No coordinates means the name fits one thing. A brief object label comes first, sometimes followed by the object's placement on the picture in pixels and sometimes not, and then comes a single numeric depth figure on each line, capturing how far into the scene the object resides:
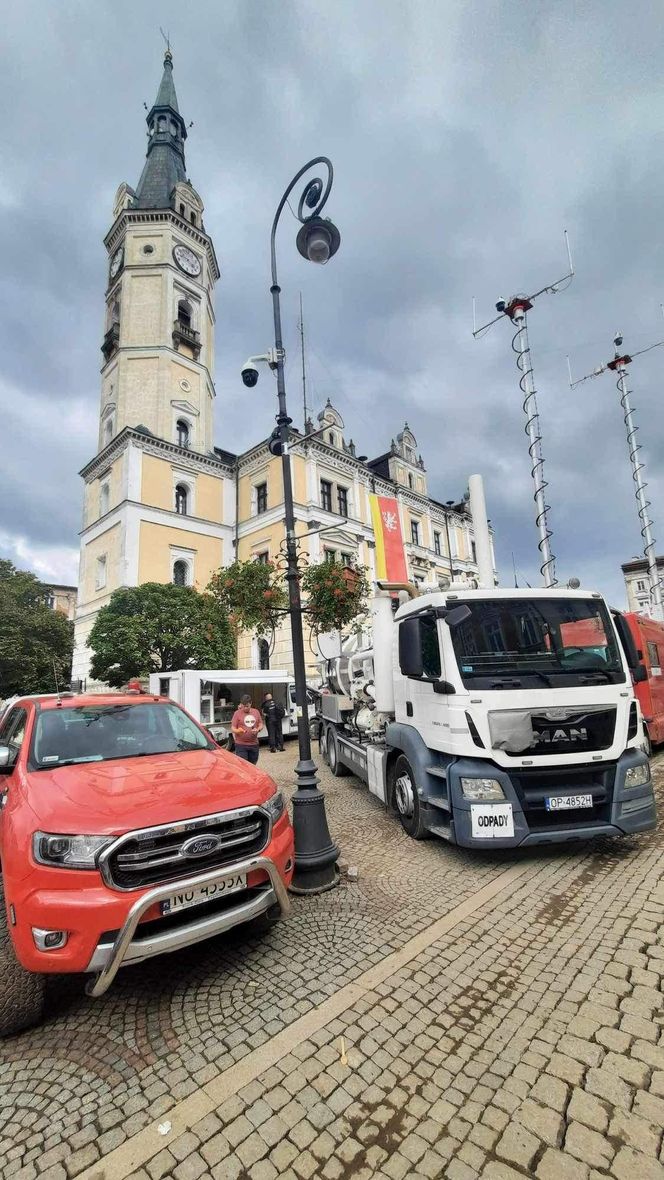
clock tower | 28.73
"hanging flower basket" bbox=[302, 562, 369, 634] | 19.52
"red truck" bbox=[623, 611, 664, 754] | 9.77
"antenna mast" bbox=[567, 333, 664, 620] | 18.48
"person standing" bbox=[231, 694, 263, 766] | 9.37
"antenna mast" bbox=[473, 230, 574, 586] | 13.92
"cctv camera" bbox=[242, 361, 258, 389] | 6.31
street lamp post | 4.49
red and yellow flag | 20.47
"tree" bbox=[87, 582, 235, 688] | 21.00
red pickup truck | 2.62
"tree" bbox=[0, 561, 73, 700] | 29.34
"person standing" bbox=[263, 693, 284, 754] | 15.34
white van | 15.82
